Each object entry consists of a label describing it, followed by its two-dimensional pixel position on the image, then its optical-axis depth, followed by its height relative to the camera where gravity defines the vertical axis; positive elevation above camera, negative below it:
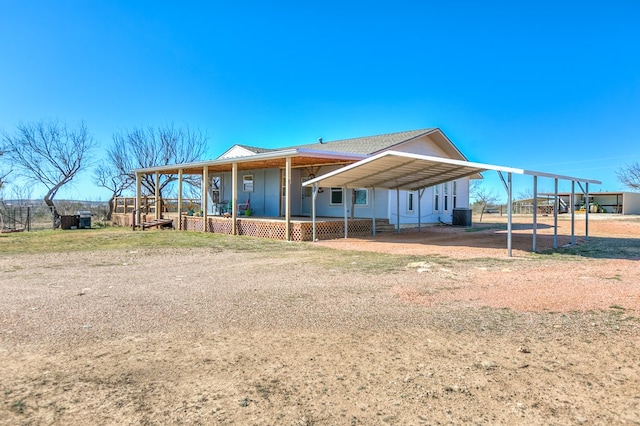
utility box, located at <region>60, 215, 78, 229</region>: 19.38 -0.59
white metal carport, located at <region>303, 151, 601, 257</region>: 9.47 +1.18
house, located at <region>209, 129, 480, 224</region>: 16.58 +1.03
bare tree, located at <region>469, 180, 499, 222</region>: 50.38 +2.37
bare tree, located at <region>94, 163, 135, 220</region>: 28.20 +2.12
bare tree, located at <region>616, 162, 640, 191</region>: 43.41 +4.06
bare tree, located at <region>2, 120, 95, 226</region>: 24.03 +3.92
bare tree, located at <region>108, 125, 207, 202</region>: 28.34 +4.80
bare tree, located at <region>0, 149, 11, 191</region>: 22.55 +1.71
